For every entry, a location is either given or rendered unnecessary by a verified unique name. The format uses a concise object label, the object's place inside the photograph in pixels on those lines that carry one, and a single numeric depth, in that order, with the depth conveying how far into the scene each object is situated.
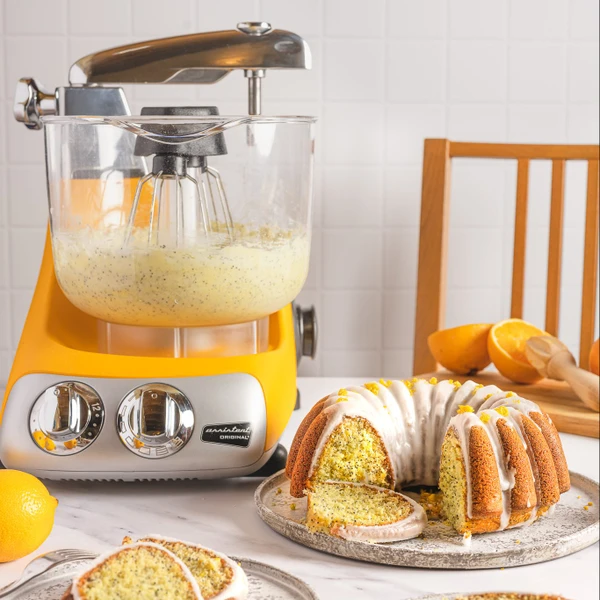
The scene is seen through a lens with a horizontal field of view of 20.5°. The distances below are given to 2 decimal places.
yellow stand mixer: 1.42
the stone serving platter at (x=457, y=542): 1.28
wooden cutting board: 1.66
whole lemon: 1.28
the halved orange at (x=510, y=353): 1.79
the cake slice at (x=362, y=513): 1.30
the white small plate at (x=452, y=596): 1.21
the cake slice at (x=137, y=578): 1.17
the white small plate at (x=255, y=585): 1.21
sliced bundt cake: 1.32
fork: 1.22
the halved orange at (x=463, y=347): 1.81
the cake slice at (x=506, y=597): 1.20
